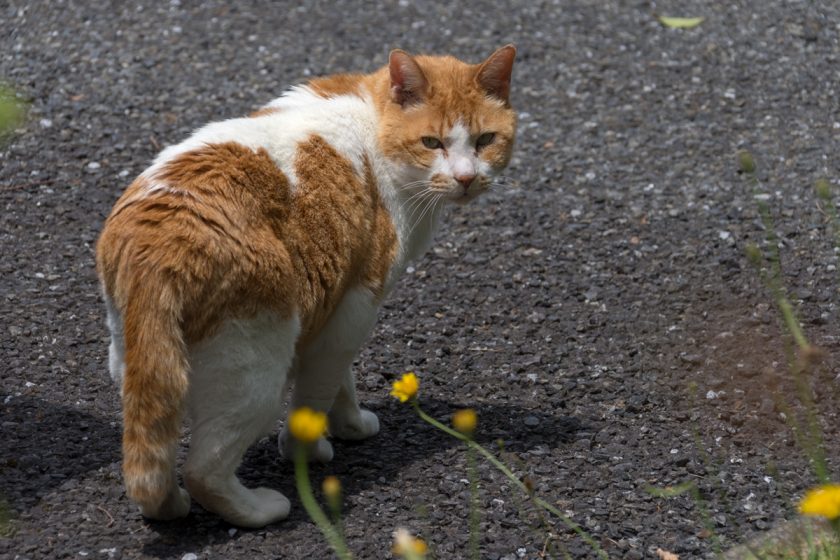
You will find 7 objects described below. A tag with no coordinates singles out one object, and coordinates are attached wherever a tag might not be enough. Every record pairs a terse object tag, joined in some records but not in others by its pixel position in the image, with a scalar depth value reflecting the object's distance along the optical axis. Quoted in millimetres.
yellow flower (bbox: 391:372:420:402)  5016
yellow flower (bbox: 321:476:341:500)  3969
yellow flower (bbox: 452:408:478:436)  4480
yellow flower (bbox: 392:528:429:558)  3566
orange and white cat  5820
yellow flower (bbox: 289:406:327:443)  3906
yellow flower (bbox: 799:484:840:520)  3693
